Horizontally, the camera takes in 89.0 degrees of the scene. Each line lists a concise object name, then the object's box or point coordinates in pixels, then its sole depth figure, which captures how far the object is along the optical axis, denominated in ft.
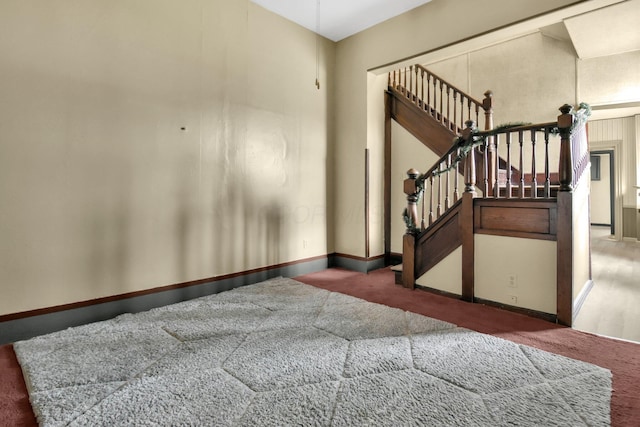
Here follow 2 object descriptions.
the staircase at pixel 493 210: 9.43
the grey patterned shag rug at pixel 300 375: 5.47
